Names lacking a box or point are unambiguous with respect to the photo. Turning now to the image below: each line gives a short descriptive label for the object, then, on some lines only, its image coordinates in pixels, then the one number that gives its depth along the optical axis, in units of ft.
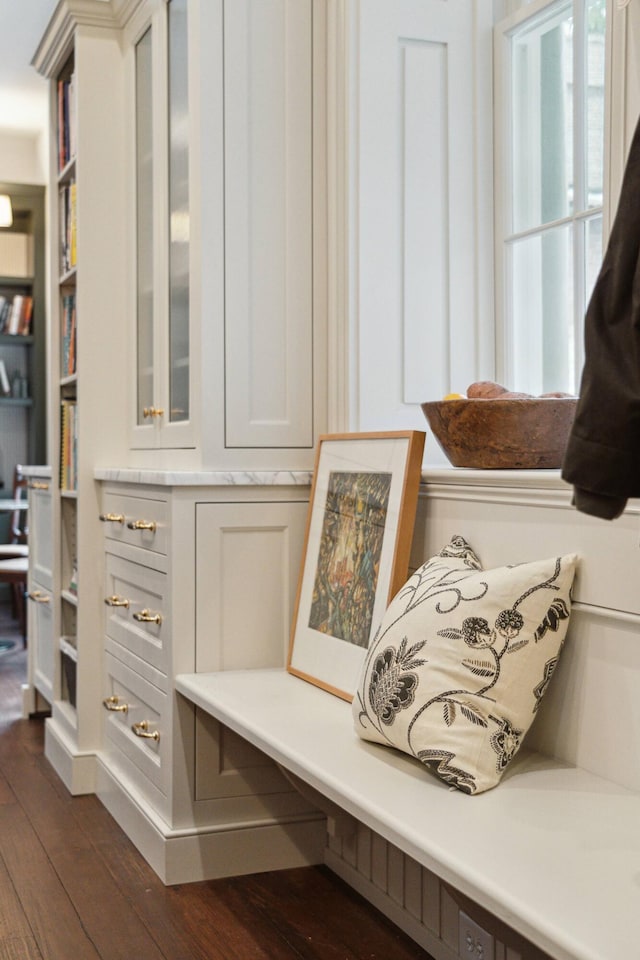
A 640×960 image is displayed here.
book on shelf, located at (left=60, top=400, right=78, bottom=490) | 11.23
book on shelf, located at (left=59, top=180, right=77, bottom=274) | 11.30
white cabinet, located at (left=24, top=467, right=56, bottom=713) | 12.47
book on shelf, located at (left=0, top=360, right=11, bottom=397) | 21.84
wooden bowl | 6.50
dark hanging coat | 3.46
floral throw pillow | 5.36
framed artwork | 7.23
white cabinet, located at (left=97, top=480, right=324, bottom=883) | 8.23
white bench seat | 3.83
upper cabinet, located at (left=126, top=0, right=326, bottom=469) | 8.43
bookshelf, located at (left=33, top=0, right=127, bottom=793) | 10.53
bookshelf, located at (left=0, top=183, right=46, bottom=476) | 21.74
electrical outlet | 6.29
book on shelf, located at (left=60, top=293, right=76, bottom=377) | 11.44
